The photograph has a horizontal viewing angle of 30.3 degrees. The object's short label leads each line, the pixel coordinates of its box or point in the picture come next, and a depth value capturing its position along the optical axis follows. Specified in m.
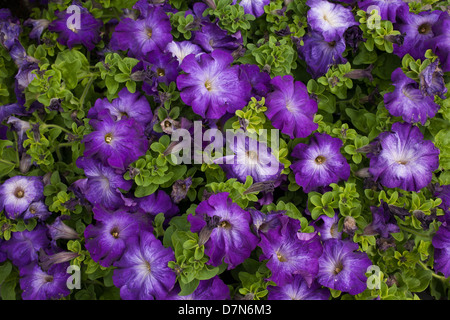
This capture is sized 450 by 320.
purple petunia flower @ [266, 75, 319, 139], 0.82
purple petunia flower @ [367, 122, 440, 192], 0.82
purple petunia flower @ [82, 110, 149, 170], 0.81
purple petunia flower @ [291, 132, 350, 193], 0.83
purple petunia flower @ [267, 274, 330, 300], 0.81
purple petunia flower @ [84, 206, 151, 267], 0.81
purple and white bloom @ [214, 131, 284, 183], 0.82
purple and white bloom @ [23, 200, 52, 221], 0.84
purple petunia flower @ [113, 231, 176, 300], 0.78
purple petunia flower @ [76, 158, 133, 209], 0.82
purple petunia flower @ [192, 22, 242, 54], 0.87
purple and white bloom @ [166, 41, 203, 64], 0.86
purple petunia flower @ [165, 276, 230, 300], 0.79
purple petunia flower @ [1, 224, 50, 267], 0.86
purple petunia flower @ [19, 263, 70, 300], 0.84
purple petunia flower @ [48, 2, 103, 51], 0.89
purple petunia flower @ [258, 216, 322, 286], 0.78
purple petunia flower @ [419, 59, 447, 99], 0.82
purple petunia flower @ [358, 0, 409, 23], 0.86
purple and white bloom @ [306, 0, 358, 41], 0.85
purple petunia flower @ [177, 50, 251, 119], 0.81
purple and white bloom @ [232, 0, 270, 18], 0.89
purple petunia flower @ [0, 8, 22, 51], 0.90
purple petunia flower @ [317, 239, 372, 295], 0.80
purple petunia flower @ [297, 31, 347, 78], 0.86
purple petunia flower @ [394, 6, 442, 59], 0.86
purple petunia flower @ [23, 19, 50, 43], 0.91
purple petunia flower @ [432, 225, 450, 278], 0.81
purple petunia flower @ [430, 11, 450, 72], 0.84
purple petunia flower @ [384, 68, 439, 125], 0.83
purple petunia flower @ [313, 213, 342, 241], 0.82
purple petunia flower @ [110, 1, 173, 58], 0.85
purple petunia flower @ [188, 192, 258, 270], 0.78
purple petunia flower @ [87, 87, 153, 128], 0.84
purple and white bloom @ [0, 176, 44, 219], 0.84
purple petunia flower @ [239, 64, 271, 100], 0.84
